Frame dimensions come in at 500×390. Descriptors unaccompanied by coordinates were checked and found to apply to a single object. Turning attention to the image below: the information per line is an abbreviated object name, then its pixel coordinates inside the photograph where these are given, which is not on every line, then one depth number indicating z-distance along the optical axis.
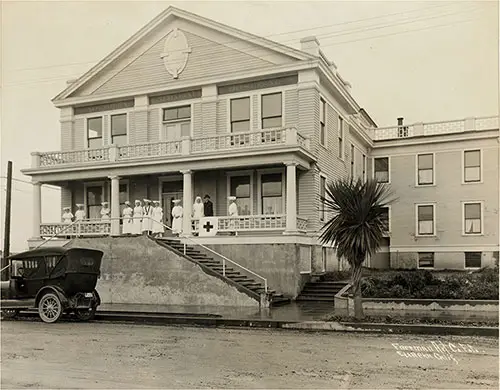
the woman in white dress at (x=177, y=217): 20.98
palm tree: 12.67
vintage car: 14.34
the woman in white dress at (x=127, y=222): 21.56
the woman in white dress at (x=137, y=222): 21.48
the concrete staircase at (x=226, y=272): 16.92
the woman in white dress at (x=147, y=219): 21.02
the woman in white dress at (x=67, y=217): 22.77
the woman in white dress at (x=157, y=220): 21.27
